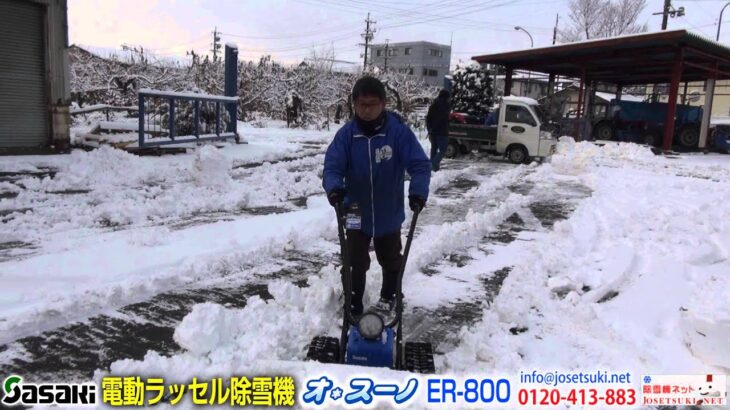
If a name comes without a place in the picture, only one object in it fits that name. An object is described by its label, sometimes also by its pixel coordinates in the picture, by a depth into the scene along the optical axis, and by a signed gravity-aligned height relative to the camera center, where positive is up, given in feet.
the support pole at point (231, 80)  48.80 +3.68
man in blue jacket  10.92 -1.01
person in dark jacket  38.88 +0.36
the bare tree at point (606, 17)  151.64 +35.34
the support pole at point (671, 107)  58.65 +3.98
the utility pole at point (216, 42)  188.75 +28.70
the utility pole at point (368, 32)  186.19 +33.88
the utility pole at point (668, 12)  110.32 +27.34
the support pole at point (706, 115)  66.44 +3.63
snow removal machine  9.52 -4.08
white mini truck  48.11 +0.08
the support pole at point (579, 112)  68.03 +3.30
